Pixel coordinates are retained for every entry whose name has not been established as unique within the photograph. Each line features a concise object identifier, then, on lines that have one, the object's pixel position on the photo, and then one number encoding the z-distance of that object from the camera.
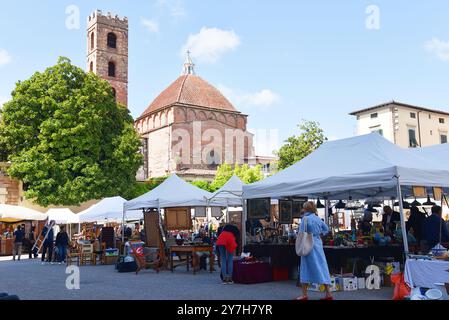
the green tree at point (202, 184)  50.72
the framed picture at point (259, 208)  14.17
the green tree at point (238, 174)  51.11
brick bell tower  57.25
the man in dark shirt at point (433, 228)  10.81
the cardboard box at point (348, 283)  10.12
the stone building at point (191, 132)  61.62
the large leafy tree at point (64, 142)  33.97
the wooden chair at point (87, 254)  19.23
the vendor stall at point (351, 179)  9.95
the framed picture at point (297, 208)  14.35
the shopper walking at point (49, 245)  20.31
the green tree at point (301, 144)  39.44
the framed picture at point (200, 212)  20.67
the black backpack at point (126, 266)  15.38
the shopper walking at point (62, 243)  20.08
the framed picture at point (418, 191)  9.88
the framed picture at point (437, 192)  10.31
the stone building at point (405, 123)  46.41
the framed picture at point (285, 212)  14.11
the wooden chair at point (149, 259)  14.52
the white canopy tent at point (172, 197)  17.20
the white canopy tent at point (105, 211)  22.25
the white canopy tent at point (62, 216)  25.88
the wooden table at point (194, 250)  14.39
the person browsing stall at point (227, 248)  11.51
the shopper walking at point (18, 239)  23.10
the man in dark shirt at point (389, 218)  14.09
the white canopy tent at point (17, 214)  26.16
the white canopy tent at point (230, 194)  19.23
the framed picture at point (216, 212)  21.89
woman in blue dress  8.40
